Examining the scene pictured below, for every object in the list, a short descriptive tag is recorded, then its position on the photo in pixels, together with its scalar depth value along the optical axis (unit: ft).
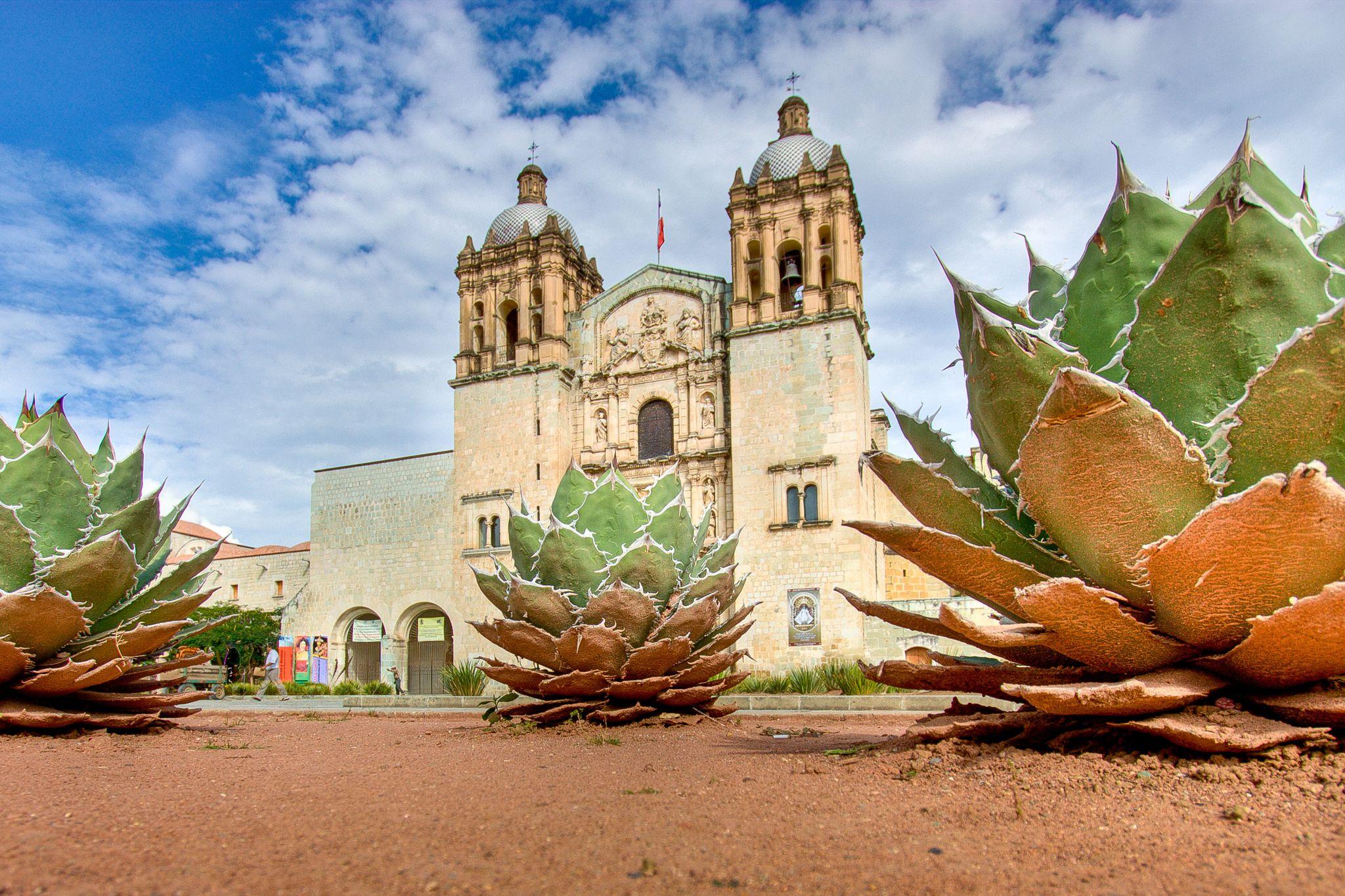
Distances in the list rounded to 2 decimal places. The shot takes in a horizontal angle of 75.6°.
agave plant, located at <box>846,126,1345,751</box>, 4.75
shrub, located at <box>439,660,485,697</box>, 32.19
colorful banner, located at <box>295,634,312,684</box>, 73.51
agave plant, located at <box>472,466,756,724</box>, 11.39
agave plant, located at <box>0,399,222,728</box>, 9.89
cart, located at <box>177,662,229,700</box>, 51.88
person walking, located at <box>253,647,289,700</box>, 63.57
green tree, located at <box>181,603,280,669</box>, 84.48
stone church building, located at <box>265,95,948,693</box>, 62.85
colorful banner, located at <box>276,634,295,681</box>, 73.26
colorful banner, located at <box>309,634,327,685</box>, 73.20
